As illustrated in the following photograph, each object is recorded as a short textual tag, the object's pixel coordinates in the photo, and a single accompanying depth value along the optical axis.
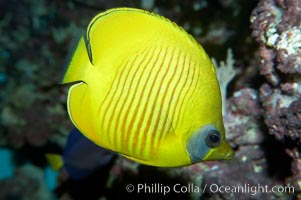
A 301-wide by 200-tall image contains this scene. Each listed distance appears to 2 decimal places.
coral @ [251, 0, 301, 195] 0.84
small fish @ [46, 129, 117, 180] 1.13
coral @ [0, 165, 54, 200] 1.70
